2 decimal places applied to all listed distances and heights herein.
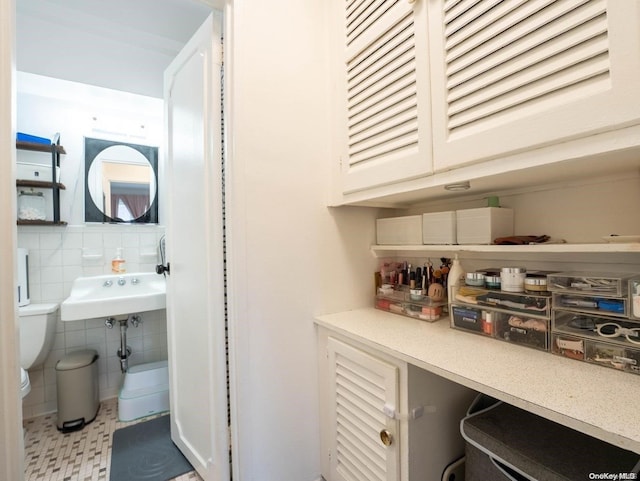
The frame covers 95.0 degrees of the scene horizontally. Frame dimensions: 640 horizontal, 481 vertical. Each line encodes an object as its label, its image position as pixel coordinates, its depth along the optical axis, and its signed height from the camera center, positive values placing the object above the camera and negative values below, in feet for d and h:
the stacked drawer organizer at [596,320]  2.36 -0.74
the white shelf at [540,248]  2.39 -0.11
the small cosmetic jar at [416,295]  4.06 -0.79
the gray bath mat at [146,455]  4.64 -3.67
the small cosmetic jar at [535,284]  2.88 -0.48
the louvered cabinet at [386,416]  2.88 -1.93
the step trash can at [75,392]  5.75 -2.98
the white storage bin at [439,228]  3.69 +0.14
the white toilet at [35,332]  5.45 -1.70
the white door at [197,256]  3.89 -0.21
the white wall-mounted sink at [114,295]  5.38 -1.11
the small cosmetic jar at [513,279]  3.06 -0.44
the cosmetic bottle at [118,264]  6.91 -0.50
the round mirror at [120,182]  6.93 +1.50
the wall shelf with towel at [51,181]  6.00 +1.33
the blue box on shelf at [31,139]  6.05 +2.21
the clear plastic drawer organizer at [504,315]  2.85 -0.83
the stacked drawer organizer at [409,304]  3.92 -0.94
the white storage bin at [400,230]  4.08 +0.12
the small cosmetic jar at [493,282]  3.26 -0.50
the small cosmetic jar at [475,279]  3.43 -0.49
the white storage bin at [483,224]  3.37 +0.15
